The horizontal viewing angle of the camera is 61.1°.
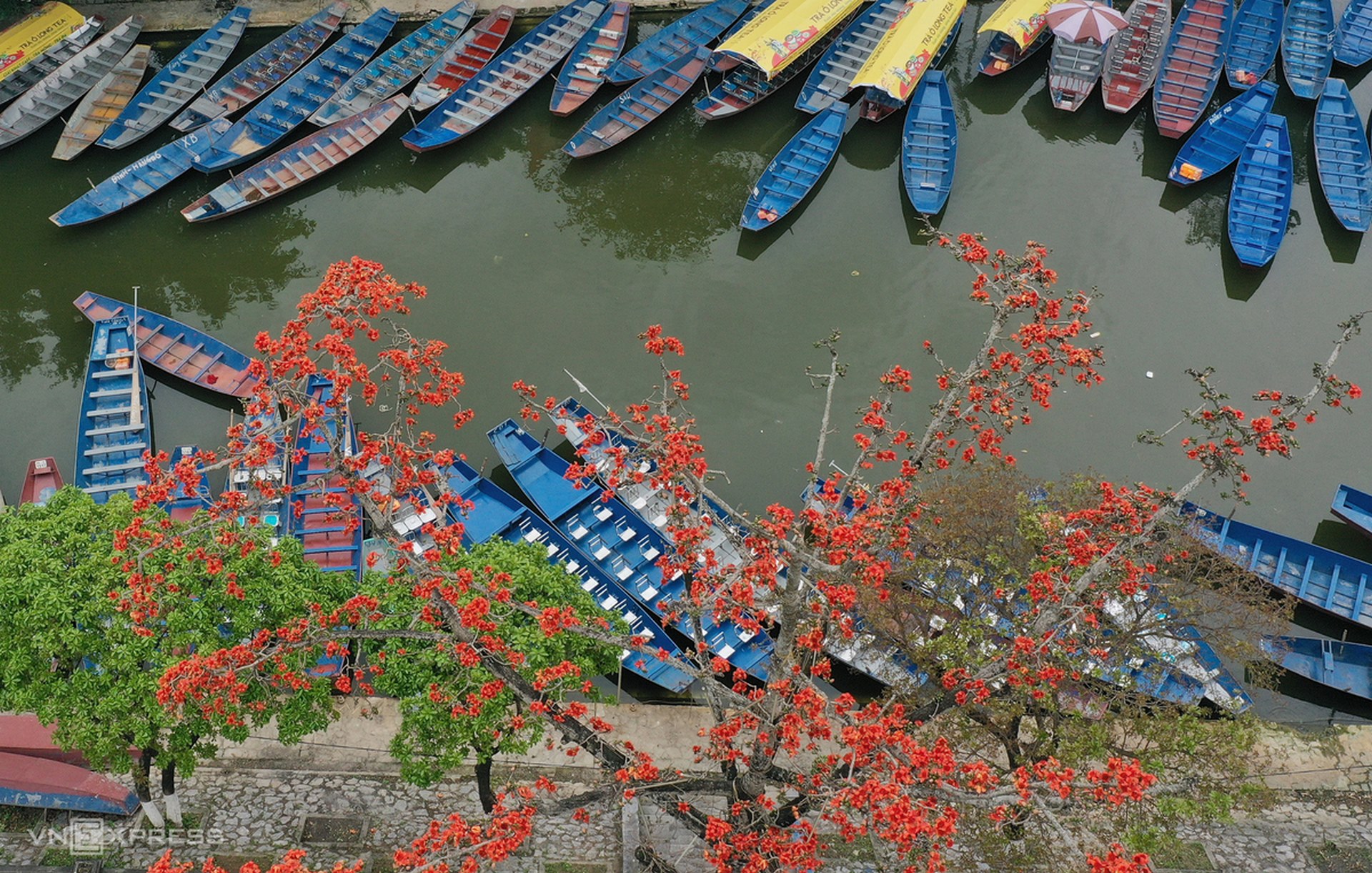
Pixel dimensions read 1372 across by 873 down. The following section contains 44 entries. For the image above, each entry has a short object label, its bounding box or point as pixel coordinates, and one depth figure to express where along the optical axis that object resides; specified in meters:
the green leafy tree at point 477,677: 17.31
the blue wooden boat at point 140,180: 30.12
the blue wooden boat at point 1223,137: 30.97
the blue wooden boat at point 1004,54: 33.88
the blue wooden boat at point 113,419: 24.84
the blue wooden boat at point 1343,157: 30.09
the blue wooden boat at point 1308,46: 33.09
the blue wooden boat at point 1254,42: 33.06
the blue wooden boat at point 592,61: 32.84
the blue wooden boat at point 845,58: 32.84
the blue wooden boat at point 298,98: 31.22
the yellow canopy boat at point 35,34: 33.59
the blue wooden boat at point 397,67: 32.53
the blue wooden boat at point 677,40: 33.38
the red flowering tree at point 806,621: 14.64
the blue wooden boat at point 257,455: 15.23
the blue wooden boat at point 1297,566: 23.09
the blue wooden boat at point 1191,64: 32.31
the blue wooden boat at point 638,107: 31.89
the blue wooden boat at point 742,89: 32.50
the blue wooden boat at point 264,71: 32.38
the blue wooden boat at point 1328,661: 22.20
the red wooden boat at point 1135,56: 32.88
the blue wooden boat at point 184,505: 23.77
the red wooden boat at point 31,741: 19.59
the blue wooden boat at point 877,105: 32.50
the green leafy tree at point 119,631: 17.22
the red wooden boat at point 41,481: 24.78
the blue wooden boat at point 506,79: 32.06
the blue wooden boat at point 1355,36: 33.34
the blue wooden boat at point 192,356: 26.75
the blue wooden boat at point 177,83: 31.88
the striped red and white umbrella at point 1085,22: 32.19
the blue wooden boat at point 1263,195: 29.19
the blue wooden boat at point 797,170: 30.14
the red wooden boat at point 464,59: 32.84
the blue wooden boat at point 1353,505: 24.11
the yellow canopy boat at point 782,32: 32.41
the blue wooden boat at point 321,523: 23.77
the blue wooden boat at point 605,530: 22.78
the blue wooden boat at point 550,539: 22.27
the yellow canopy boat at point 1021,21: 33.06
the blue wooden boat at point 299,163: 30.36
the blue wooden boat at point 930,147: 30.45
